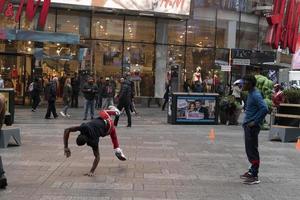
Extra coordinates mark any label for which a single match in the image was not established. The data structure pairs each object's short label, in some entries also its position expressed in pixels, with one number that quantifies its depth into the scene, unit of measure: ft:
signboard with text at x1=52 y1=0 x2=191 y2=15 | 89.10
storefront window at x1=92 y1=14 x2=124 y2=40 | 97.04
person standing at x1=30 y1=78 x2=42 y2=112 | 78.61
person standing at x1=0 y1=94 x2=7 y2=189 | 26.50
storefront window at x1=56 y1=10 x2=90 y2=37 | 94.34
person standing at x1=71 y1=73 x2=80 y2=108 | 90.27
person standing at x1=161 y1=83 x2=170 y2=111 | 88.69
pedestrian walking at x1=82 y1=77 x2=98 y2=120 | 68.39
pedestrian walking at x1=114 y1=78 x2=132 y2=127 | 60.29
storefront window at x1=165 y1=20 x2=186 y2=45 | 103.03
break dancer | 29.81
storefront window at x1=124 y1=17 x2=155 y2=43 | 99.66
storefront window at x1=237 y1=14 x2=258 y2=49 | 113.19
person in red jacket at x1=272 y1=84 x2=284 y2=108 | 55.40
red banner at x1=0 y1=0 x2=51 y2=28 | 83.92
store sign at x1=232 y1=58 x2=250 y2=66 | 101.76
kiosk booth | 66.49
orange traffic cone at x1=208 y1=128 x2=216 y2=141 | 50.76
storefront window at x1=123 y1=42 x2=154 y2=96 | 99.40
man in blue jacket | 30.48
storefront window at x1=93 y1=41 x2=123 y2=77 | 96.84
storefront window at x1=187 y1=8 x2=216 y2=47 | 105.81
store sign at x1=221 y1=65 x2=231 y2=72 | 100.00
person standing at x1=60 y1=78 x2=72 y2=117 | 72.42
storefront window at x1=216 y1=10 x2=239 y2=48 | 109.50
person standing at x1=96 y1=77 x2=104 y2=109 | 87.10
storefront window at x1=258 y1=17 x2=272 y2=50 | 116.67
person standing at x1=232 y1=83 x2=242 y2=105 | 71.36
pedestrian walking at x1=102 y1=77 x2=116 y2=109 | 81.10
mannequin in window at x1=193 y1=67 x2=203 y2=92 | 98.73
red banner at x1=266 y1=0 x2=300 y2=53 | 91.66
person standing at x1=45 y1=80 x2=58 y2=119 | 68.86
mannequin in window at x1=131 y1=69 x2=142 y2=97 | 98.37
